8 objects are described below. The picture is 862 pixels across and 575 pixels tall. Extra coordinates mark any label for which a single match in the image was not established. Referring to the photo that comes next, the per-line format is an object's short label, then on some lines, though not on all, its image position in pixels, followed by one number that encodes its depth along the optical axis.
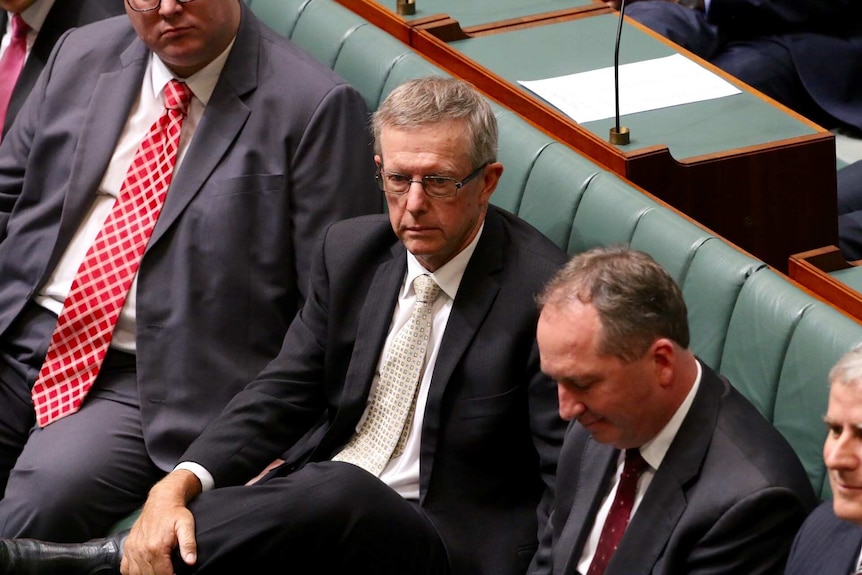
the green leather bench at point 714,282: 11.68
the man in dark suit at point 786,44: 12.90
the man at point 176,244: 12.15
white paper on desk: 12.23
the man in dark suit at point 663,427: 11.52
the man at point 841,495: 11.40
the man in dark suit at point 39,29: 12.59
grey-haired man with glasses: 11.79
